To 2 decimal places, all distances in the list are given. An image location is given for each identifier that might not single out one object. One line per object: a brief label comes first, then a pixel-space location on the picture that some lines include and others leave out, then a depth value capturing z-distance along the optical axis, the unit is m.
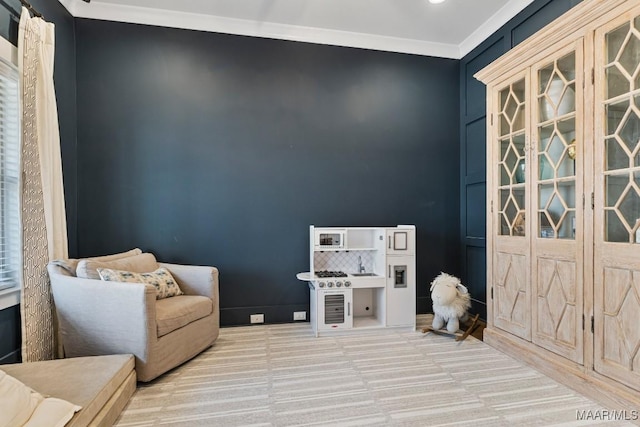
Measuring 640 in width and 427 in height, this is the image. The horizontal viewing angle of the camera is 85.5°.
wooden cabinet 2.08
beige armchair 2.39
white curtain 2.53
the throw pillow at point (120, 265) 2.60
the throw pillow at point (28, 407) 1.51
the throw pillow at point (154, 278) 2.62
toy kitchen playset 3.46
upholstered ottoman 1.77
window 2.54
